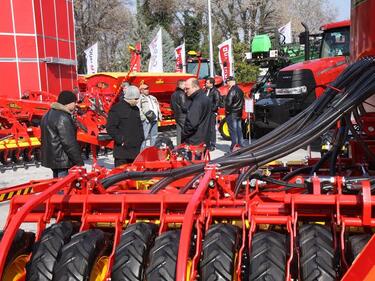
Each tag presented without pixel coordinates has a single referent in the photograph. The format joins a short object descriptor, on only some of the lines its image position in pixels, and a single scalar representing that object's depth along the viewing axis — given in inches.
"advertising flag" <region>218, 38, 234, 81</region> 829.2
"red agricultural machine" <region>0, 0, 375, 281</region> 90.7
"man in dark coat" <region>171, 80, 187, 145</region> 355.6
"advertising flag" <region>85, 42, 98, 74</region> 940.3
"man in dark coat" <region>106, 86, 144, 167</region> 246.5
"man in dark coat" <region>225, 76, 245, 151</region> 398.3
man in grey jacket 365.1
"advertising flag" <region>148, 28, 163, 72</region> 868.6
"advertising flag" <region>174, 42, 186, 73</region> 908.3
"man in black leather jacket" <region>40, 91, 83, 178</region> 208.2
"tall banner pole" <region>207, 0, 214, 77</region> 999.0
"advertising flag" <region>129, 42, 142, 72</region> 456.0
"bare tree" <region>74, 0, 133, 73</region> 1421.0
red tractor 339.9
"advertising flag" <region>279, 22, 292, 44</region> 1019.3
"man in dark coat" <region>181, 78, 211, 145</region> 232.8
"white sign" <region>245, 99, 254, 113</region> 393.7
